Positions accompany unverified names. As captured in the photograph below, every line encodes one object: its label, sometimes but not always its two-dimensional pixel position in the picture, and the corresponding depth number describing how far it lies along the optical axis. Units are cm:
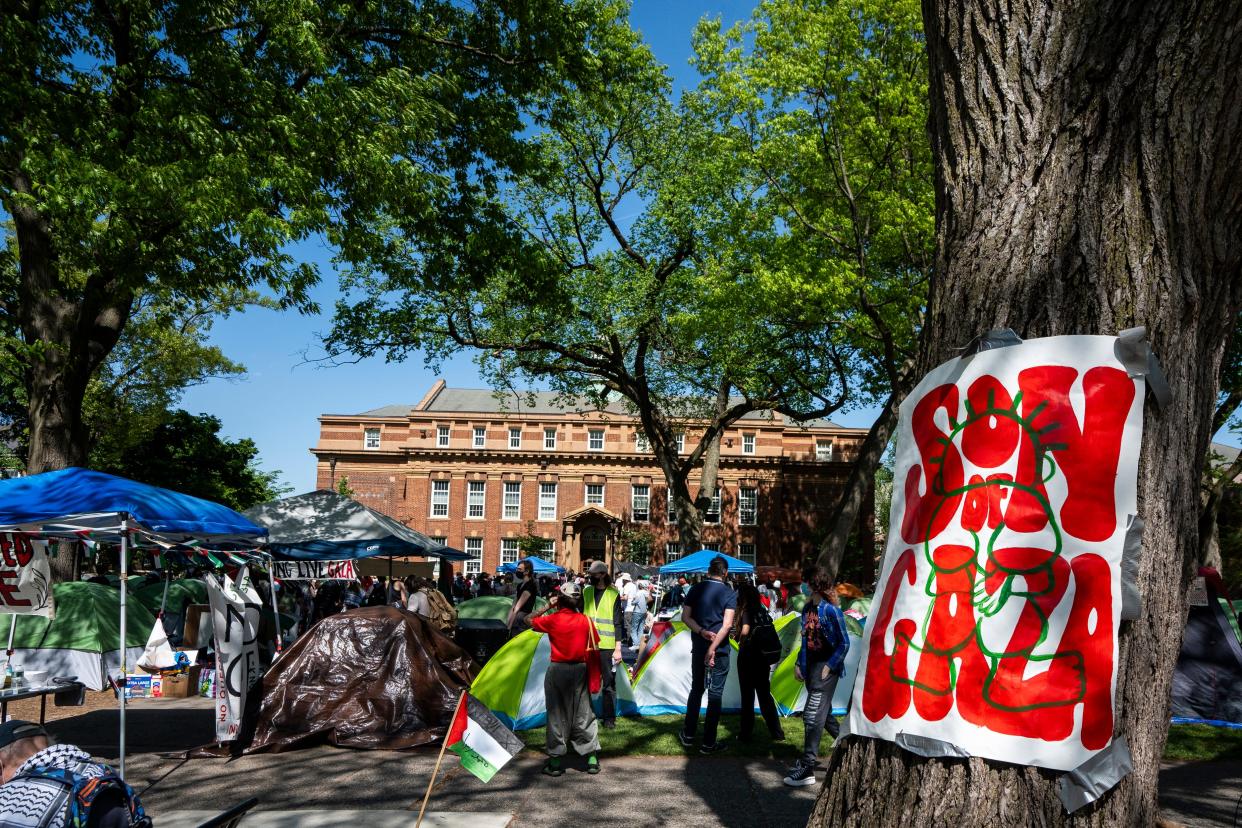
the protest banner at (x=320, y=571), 1923
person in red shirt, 773
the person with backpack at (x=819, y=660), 725
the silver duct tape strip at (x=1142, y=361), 281
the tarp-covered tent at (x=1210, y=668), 980
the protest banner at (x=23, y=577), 771
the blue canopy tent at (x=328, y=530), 1508
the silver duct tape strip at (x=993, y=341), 301
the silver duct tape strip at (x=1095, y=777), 264
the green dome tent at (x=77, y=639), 1186
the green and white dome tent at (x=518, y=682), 941
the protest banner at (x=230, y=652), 805
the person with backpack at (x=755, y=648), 880
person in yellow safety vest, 966
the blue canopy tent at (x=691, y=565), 2478
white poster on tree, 280
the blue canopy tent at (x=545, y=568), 3369
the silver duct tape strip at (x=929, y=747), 281
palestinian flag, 528
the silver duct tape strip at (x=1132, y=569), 275
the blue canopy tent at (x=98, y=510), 703
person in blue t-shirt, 846
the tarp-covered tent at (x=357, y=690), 858
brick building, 5466
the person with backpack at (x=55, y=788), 317
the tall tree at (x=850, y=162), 1861
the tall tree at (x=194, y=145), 1026
